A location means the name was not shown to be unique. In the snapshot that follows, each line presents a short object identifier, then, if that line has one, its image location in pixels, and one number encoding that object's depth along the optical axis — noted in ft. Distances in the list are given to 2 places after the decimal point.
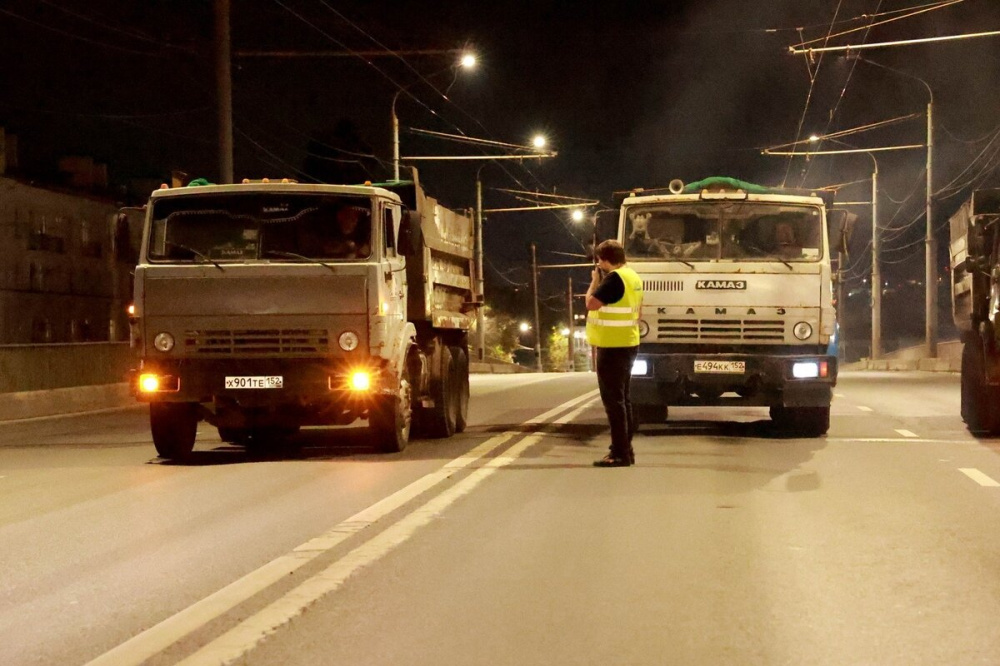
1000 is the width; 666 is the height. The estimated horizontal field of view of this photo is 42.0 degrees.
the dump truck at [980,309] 44.29
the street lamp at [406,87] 79.81
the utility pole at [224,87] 67.97
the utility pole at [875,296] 168.55
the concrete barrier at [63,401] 63.93
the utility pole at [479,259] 139.44
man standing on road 35.47
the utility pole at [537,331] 232.12
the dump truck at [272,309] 37.01
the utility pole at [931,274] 141.69
